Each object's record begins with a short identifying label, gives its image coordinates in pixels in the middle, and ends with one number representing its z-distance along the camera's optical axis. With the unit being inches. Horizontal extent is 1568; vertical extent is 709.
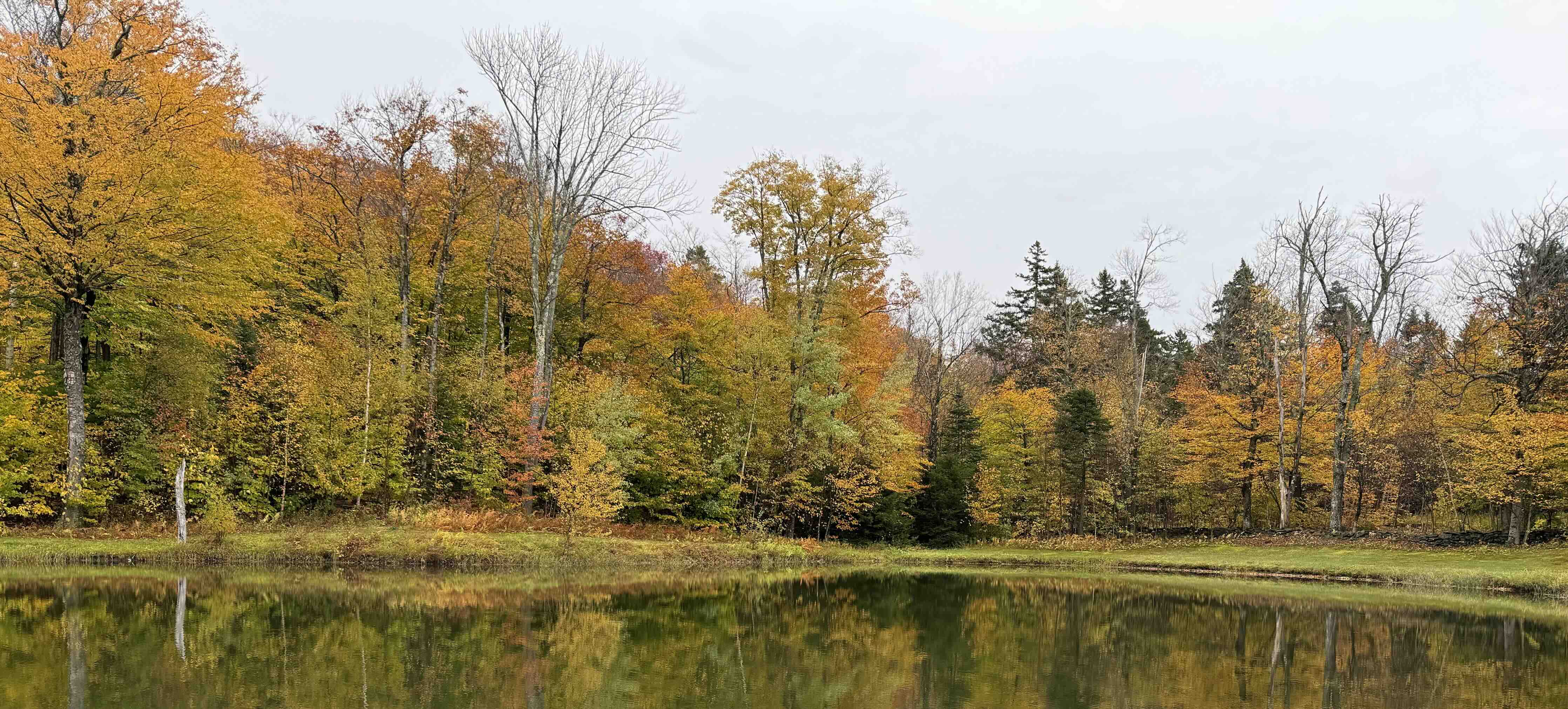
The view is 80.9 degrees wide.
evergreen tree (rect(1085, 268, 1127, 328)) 2591.0
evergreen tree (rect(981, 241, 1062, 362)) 2501.2
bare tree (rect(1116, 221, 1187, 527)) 1649.9
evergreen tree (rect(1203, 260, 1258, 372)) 1800.0
